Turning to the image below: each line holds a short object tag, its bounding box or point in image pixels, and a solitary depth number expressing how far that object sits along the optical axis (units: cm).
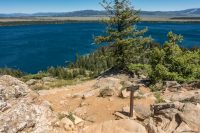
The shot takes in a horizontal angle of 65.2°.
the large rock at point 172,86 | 1197
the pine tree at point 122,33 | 1967
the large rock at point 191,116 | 676
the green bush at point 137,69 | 1870
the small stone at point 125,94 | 1066
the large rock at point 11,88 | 658
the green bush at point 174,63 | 1440
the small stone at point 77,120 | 780
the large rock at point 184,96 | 879
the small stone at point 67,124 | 726
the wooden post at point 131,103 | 844
